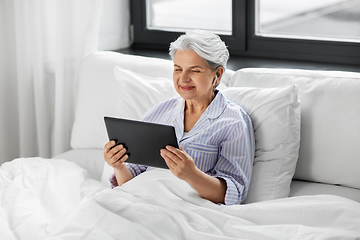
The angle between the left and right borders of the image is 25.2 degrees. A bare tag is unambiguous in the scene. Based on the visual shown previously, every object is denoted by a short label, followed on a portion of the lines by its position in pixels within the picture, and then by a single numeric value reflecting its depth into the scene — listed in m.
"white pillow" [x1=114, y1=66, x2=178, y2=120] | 3.11
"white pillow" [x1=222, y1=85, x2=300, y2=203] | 2.79
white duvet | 2.41
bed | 2.45
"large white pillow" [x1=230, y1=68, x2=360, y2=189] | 2.82
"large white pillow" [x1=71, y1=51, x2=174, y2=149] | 3.28
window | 3.40
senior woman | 2.68
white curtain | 3.57
